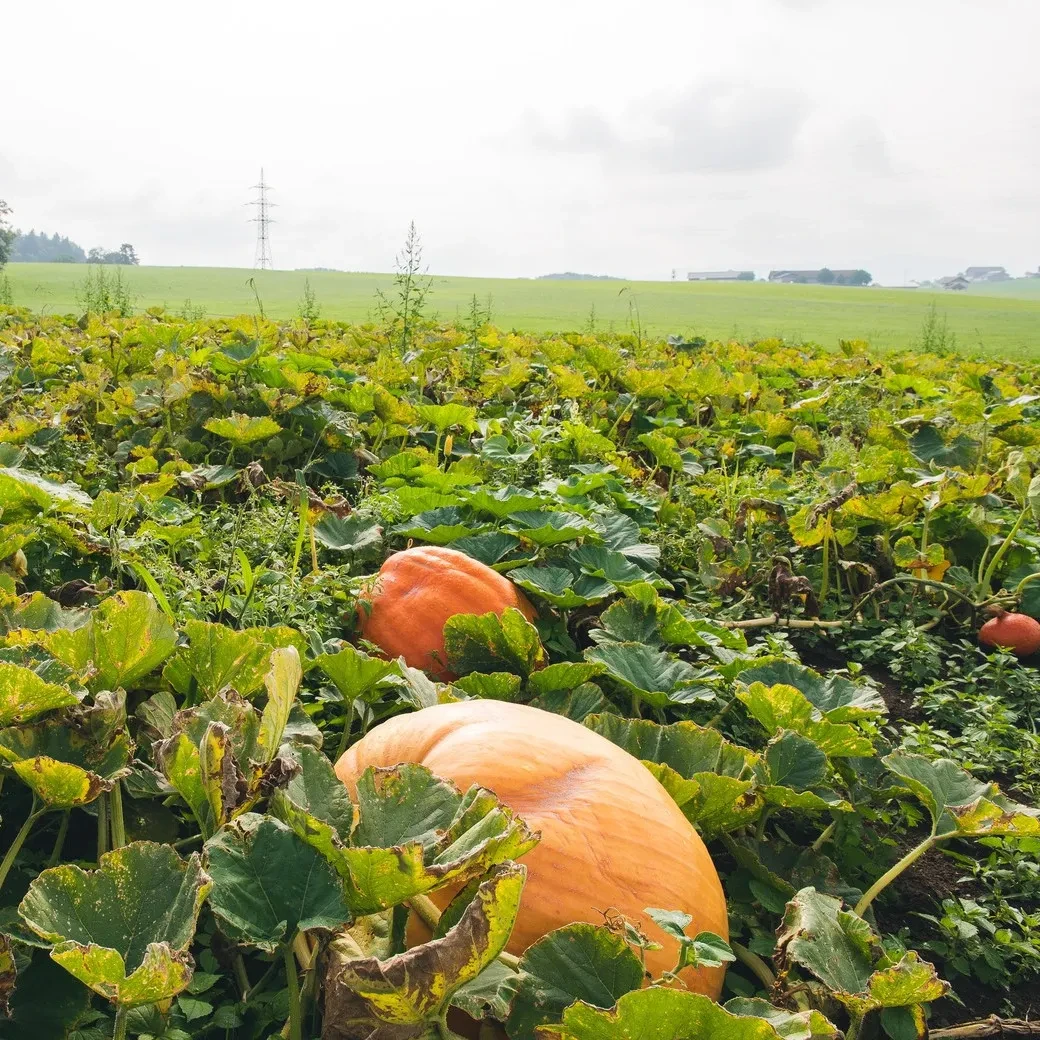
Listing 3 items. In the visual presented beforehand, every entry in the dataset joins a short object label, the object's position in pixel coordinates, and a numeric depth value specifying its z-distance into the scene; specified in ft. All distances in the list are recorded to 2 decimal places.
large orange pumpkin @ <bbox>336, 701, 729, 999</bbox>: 4.14
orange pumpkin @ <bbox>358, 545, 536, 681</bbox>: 7.58
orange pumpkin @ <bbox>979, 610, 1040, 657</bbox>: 9.44
